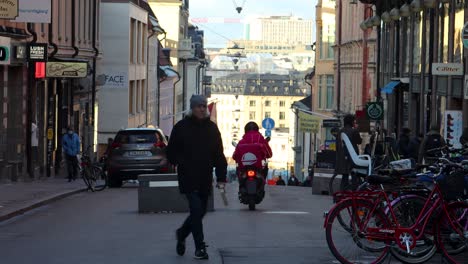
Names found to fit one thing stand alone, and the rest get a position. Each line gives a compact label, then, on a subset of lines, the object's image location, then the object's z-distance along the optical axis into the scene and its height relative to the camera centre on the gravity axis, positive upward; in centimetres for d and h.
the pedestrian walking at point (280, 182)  5879 -532
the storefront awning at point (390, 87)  4130 -46
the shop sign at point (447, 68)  2747 +14
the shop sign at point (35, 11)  2870 +137
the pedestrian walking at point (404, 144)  2829 -167
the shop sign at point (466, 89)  2359 -28
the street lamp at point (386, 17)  3922 +182
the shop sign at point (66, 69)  3578 -1
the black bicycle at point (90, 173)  2910 -248
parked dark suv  3083 -211
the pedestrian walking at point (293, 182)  6143 -553
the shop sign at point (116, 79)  5834 -45
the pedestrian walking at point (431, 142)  2334 -129
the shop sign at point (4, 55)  2528 +28
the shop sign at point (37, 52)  3306 +46
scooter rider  2045 -131
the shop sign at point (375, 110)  4359 -130
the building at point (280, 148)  15719 -1030
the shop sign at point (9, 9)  2305 +112
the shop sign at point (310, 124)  6412 -270
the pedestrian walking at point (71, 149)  3325 -219
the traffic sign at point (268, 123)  6399 -272
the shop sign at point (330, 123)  5269 -216
